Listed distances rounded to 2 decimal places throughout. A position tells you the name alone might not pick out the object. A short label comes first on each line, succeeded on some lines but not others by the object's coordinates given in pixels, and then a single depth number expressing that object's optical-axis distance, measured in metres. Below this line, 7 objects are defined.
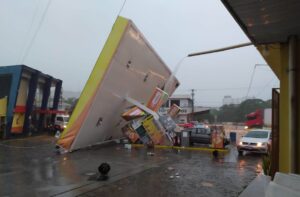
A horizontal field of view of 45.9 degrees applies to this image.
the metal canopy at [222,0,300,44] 4.69
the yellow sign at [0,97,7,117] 28.41
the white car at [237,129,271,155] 20.12
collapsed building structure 20.03
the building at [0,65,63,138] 28.33
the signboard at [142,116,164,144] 23.52
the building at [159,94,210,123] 66.59
